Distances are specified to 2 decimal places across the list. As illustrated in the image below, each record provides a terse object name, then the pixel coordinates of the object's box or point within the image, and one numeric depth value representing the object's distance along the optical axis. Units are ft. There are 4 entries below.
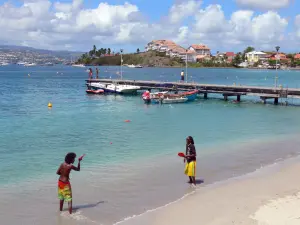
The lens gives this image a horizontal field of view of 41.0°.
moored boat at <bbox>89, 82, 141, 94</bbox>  227.20
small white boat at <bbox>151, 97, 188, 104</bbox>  178.81
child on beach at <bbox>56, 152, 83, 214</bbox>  40.42
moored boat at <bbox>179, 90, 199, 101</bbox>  188.31
